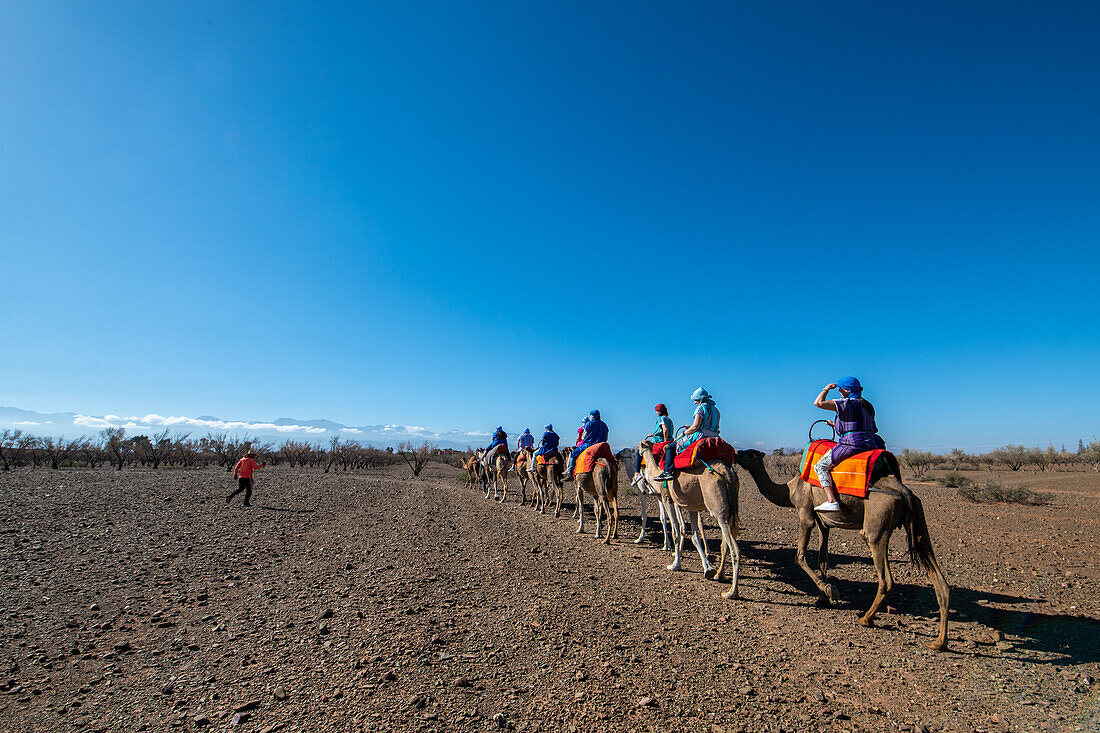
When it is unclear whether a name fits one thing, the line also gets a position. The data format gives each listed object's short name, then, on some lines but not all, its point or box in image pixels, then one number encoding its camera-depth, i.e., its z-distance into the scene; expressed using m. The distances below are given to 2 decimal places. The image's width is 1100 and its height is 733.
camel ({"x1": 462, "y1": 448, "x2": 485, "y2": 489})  23.59
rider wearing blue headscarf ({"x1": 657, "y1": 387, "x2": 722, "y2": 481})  7.44
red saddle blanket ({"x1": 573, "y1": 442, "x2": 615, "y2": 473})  10.44
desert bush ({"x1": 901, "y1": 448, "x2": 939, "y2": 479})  30.98
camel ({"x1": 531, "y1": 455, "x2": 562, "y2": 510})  13.09
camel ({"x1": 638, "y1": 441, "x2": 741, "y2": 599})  6.59
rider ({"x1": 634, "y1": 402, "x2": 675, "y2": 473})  8.72
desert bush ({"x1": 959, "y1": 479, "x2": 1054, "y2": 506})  14.93
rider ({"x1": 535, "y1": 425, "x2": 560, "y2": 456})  13.88
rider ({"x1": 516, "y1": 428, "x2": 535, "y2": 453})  17.71
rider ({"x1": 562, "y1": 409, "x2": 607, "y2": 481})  11.68
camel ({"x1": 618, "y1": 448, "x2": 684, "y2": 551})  8.80
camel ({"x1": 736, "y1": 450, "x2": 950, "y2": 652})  4.92
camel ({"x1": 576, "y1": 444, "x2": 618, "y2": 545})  10.09
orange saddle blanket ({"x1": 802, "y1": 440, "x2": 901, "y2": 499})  5.40
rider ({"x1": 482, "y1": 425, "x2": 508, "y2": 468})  17.82
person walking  14.95
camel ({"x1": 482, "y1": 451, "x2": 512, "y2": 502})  17.23
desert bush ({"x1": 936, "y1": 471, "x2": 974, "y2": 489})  19.19
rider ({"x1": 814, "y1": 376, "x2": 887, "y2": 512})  5.71
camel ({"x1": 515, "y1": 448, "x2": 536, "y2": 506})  16.00
